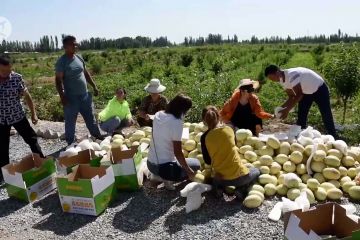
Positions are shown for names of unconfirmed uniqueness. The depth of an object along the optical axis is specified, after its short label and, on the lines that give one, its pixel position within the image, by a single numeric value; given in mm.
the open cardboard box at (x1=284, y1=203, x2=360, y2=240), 2799
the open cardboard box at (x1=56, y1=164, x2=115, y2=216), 4195
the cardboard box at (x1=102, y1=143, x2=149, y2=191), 4703
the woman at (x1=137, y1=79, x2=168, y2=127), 6145
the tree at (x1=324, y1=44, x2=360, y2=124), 7938
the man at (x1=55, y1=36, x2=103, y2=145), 6125
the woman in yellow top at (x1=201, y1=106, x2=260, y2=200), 4180
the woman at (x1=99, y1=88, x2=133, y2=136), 6996
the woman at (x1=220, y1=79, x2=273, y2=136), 5730
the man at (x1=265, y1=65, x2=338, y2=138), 5609
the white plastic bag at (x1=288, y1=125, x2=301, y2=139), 5267
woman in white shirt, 4324
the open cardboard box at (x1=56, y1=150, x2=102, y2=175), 4812
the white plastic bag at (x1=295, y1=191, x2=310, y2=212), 3898
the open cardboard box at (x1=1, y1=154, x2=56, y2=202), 4738
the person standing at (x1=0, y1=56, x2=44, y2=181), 5259
